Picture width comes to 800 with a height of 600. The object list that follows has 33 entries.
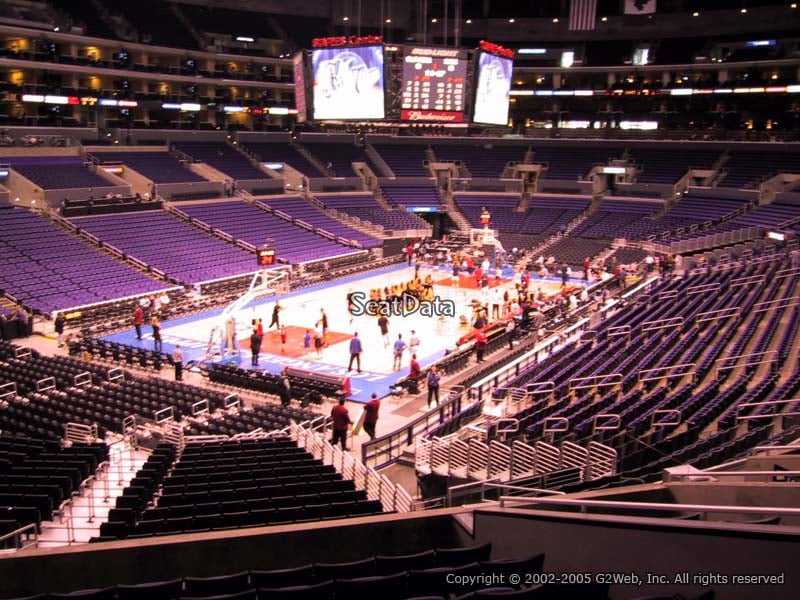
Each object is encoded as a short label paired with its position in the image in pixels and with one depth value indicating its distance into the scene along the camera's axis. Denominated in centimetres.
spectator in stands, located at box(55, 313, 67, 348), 2498
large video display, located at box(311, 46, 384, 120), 3184
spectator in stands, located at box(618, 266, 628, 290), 3441
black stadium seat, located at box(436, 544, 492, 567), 535
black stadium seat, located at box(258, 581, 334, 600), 466
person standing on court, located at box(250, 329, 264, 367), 2269
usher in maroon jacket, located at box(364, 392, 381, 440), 1530
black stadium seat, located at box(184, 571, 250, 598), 519
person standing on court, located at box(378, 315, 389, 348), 2445
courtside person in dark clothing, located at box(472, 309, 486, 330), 2584
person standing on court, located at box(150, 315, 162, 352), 2397
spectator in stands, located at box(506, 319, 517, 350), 2527
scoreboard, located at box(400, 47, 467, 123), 3203
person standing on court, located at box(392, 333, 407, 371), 2216
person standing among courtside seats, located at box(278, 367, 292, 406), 1825
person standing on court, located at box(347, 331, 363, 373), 2158
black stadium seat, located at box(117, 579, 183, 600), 494
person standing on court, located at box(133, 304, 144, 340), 2566
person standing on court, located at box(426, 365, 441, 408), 1808
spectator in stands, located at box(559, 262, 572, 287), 3692
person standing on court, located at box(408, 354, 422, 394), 1977
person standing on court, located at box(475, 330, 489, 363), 2266
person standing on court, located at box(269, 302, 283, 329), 2655
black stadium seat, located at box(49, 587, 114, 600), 479
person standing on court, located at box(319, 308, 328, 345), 2488
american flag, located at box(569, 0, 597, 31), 4944
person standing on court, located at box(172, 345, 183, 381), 2081
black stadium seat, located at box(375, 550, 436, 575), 534
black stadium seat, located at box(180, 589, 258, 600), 468
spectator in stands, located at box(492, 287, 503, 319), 2897
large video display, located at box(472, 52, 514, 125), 3303
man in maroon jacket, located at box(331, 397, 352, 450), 1452
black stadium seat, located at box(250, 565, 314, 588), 522
